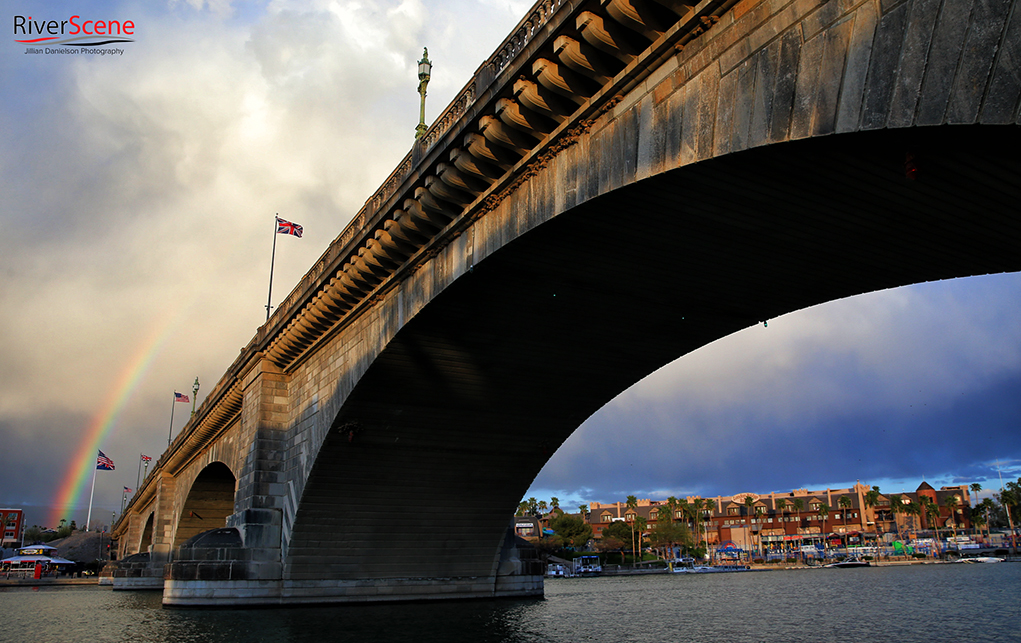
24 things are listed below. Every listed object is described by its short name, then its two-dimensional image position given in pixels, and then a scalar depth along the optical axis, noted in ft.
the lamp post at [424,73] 71.74
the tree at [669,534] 365.40
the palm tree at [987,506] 408.94
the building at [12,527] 433.48
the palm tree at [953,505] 405.39
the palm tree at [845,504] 408.87
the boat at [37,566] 255.70
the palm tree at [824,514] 406.41
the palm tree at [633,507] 381.17
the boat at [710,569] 325.42
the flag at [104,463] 212.43
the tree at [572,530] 369.09
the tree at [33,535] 549.13
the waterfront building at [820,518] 408.46
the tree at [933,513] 399.85
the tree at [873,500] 400.26
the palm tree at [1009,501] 409.90
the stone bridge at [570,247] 25.35
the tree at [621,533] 379.76
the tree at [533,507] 437.79
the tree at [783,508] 419.13
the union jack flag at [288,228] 98.22
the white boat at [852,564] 314.76
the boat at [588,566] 315.76
